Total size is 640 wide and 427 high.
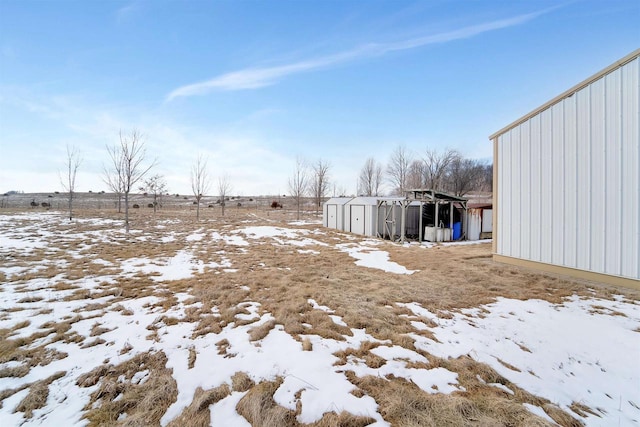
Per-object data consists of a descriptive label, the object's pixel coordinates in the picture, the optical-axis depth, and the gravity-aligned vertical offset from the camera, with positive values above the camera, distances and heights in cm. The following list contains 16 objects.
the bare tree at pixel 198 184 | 2443 +289
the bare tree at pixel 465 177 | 4738 +800
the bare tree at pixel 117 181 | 1454 +198
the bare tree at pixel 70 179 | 1862 +248
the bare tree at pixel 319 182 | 3781 +507
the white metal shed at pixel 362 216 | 1583 -15
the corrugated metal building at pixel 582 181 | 553 +90
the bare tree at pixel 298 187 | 2948 +321
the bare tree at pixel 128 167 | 1411 +263
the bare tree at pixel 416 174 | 4403 +728
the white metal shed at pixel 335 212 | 1881 +12
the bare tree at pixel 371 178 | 4694 +689
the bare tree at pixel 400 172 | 4334 +754
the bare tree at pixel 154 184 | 3222 +386
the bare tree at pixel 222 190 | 2941 +275
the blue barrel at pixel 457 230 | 1519 -98
